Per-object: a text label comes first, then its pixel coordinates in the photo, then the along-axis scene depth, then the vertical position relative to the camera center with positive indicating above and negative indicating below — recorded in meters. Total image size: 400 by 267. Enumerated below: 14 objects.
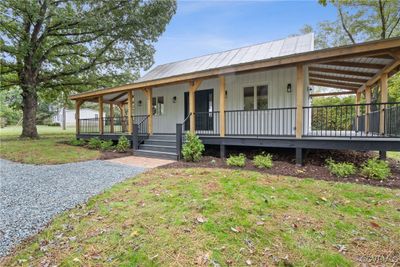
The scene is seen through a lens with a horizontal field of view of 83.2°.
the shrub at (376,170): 5.24 -1.08
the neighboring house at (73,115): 44.66 +2.18
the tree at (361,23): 16.27 +8.22
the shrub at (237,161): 6.67 -1.09
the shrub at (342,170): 5.55 -1.12
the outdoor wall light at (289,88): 8.30 +1.37
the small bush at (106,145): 10.88 -0.96
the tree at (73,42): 13.62 +5.84
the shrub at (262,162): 6.39 -1.06
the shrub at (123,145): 10.23 -0.89
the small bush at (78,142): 12.58 -0.95
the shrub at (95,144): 11.52 -0.95
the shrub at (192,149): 7.52 -0.79
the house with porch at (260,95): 6.17 +1.32
